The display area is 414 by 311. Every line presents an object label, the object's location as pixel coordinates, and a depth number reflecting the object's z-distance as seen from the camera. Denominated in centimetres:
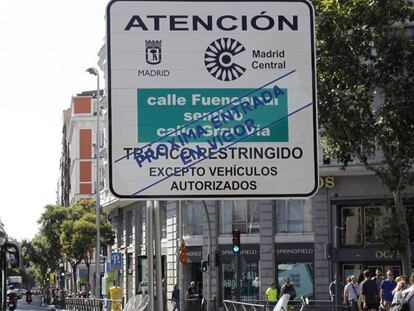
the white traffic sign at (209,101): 420
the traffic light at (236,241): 3372
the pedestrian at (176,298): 4325
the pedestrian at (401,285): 2094
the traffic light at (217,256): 3848
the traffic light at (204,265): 4083
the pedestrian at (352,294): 2842
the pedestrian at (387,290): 2572
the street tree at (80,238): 6462
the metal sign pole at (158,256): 421
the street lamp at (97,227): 5741
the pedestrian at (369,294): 2520
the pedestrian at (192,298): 3891
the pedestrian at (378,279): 2892
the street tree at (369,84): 2800
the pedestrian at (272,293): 3569
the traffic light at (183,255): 3762
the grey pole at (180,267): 4738
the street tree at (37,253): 8100
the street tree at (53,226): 7175
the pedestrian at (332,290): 3596
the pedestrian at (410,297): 1728
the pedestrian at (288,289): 3178
